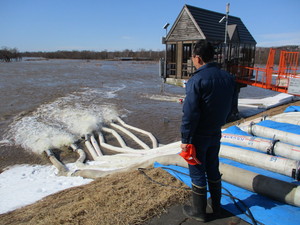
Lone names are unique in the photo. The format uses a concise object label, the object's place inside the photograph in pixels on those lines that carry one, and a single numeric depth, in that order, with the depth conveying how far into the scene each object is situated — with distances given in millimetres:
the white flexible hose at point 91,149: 8840
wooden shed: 14281
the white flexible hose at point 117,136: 10102
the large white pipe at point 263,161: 4000
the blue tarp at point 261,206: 3088
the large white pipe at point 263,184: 3264
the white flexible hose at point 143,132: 10266
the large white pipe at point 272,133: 5627
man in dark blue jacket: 2623
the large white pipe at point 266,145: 4738
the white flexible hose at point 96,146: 9078
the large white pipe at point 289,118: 7229
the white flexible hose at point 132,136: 9905
